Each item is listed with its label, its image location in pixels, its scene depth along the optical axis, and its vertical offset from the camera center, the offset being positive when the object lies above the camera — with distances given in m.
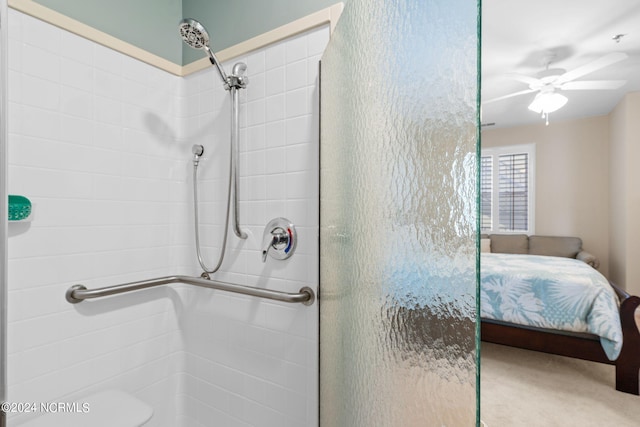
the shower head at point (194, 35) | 1.05 +0.60
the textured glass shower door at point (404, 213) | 0.44 +0.00
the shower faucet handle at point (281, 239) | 1.19 -0.10
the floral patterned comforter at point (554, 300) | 2.13 -0.64
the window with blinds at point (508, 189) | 4.87 +0.38
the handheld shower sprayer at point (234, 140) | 1.24 +0.28
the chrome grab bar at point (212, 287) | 1.11 -0.29
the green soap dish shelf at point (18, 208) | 0.98 +0.01
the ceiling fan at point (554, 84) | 2.83 +1.22
